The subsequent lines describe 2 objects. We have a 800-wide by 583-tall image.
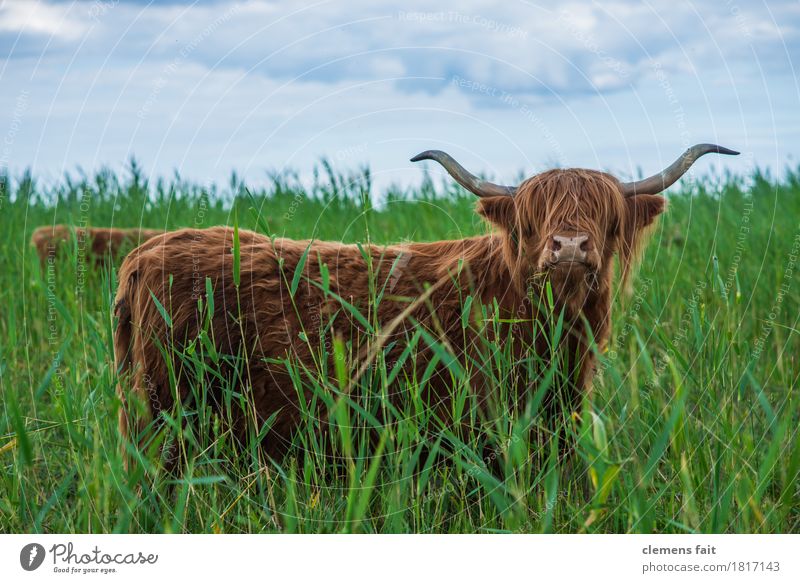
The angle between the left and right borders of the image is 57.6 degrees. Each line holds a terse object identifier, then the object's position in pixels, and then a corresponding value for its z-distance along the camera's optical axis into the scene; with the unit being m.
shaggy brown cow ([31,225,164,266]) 6.82
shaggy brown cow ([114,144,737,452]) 3.68
